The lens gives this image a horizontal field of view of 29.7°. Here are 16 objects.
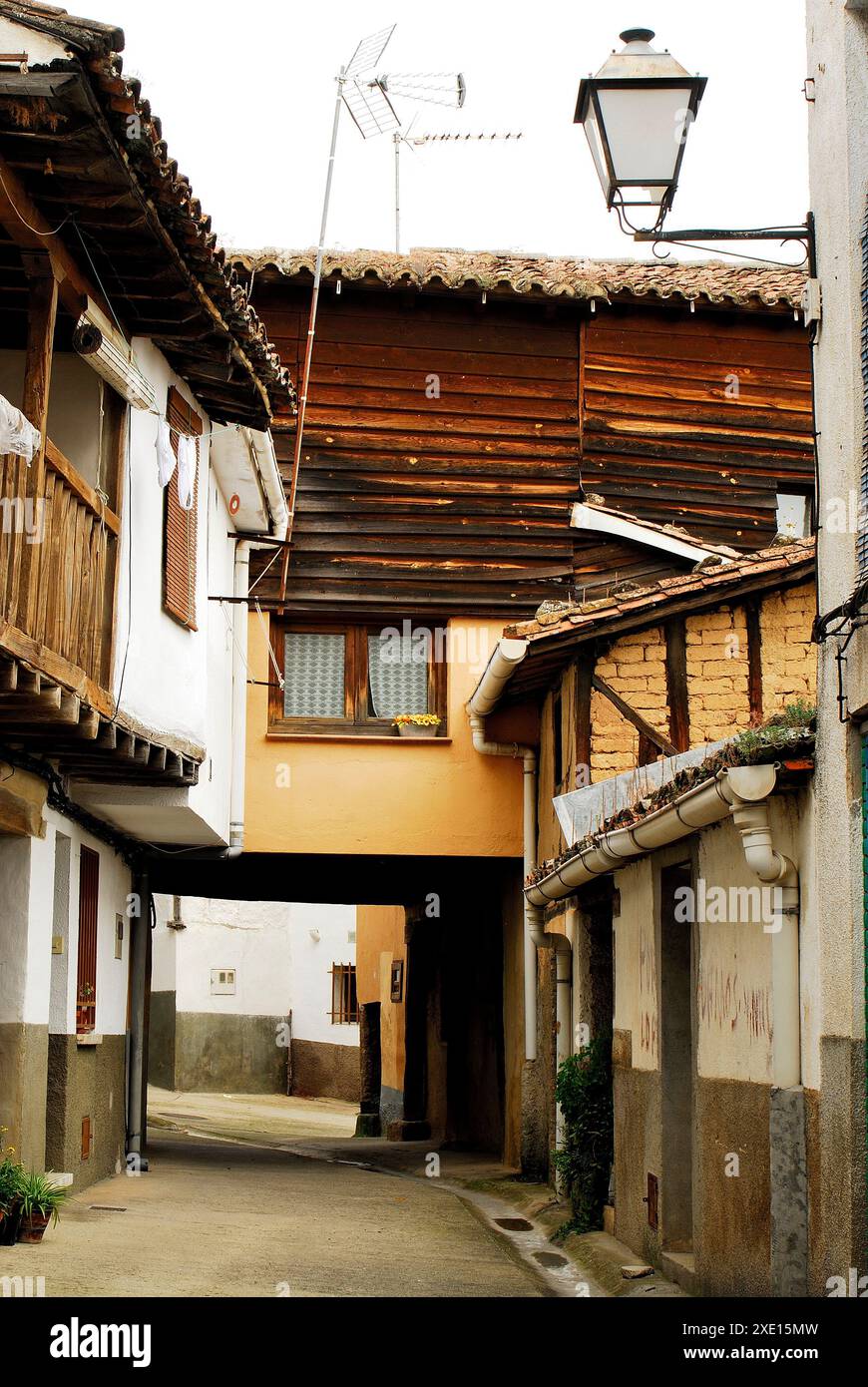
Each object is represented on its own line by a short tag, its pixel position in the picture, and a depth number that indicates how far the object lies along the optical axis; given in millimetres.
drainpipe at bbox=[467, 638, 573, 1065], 13984
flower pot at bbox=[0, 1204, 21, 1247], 9484
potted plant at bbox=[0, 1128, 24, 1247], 9461
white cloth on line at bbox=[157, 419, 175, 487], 10805
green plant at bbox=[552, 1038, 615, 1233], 12656
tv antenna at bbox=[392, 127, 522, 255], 19766
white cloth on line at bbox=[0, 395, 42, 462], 7698
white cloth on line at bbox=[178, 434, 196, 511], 11977
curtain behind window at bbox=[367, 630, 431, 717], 17172
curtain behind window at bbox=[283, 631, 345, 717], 17094
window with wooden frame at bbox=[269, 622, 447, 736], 17094
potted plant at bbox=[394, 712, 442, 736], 16938
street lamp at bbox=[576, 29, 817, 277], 6805
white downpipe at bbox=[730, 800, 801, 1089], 7715
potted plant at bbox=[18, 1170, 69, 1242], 9570
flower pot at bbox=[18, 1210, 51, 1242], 9609
